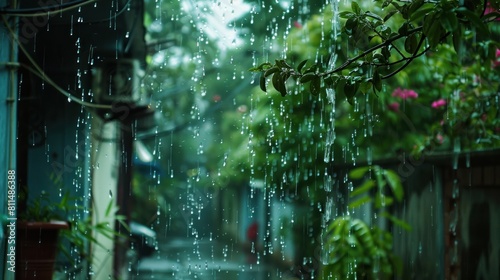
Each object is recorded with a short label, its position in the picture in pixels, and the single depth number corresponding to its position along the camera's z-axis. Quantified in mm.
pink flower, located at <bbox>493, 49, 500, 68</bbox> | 3768
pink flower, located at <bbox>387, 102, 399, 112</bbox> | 4969
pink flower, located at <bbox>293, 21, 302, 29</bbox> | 5261
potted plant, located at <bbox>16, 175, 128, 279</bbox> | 3135
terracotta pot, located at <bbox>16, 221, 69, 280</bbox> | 3111
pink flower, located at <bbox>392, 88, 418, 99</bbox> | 4712
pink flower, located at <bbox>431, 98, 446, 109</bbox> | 4371
